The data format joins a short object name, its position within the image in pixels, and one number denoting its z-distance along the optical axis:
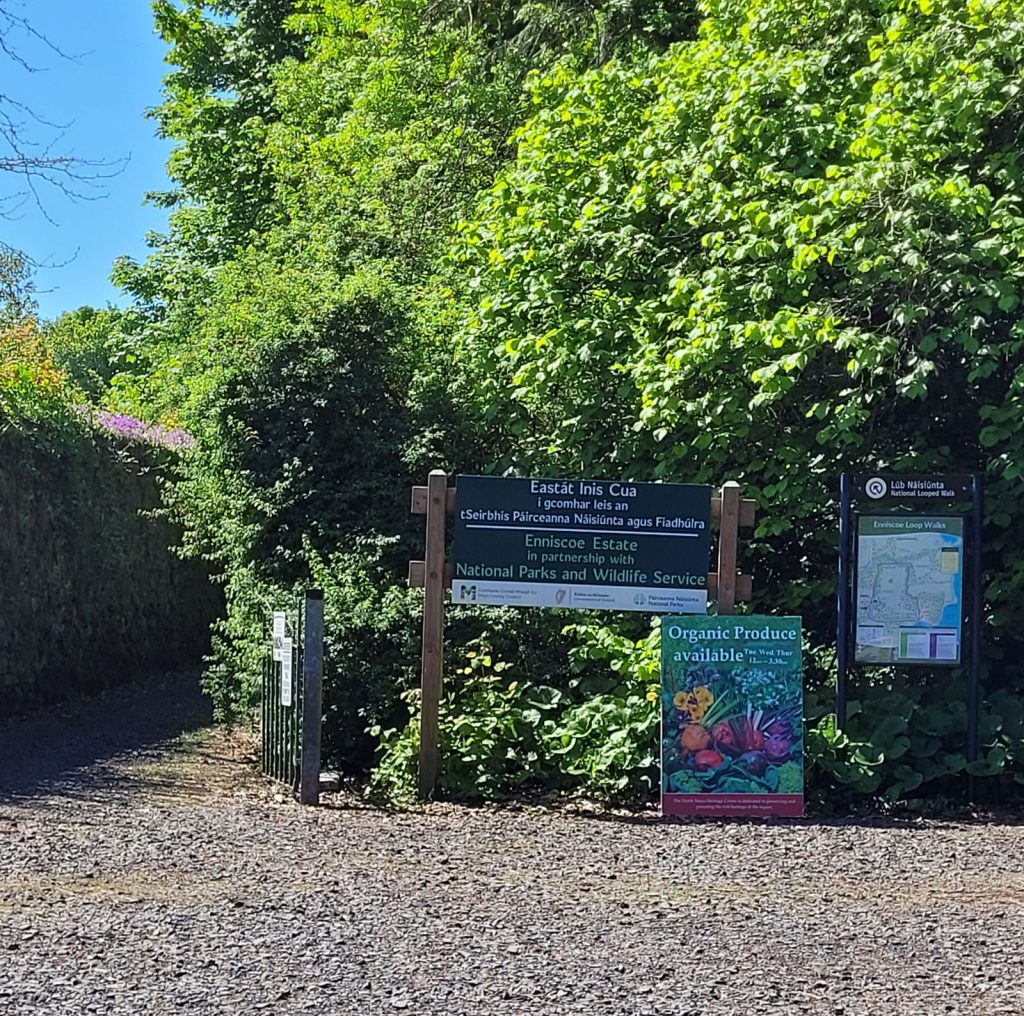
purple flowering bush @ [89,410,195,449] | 15.19
